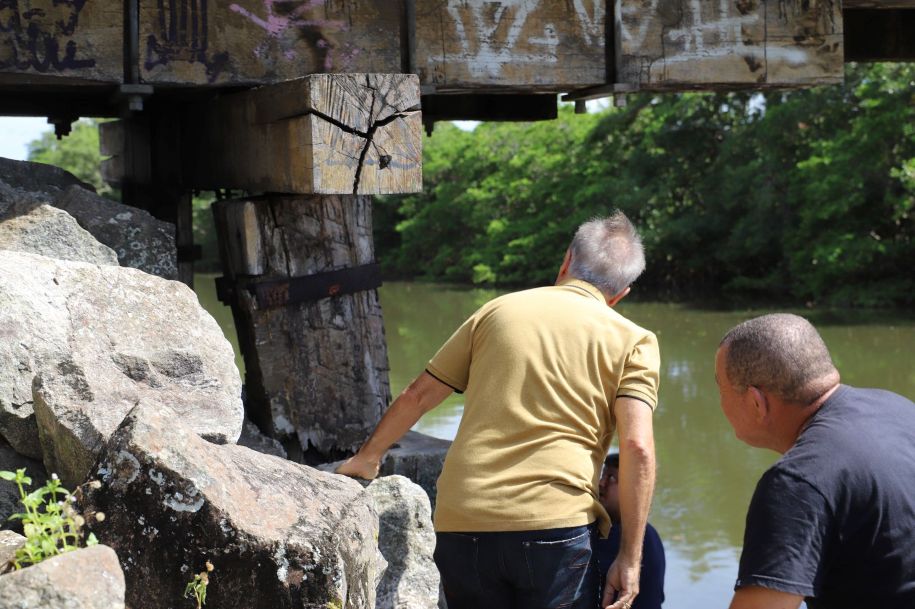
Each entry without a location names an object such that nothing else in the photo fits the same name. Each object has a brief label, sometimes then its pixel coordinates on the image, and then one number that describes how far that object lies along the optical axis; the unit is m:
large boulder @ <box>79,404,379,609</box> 2.42
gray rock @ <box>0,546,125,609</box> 2.03
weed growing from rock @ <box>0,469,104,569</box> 2.25
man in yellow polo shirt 3.00
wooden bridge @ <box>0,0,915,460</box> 3.84
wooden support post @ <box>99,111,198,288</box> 5.47
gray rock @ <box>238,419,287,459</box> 4.31
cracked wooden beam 3.75
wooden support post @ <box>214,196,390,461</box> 4.36
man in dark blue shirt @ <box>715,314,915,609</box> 2.17
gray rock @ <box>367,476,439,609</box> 3.21
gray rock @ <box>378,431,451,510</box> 4.54
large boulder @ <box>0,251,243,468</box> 2.85
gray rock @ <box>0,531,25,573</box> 2.37
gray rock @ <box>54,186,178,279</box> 4.03
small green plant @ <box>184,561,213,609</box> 2.39
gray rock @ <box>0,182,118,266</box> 3.63
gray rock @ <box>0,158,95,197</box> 4.29
